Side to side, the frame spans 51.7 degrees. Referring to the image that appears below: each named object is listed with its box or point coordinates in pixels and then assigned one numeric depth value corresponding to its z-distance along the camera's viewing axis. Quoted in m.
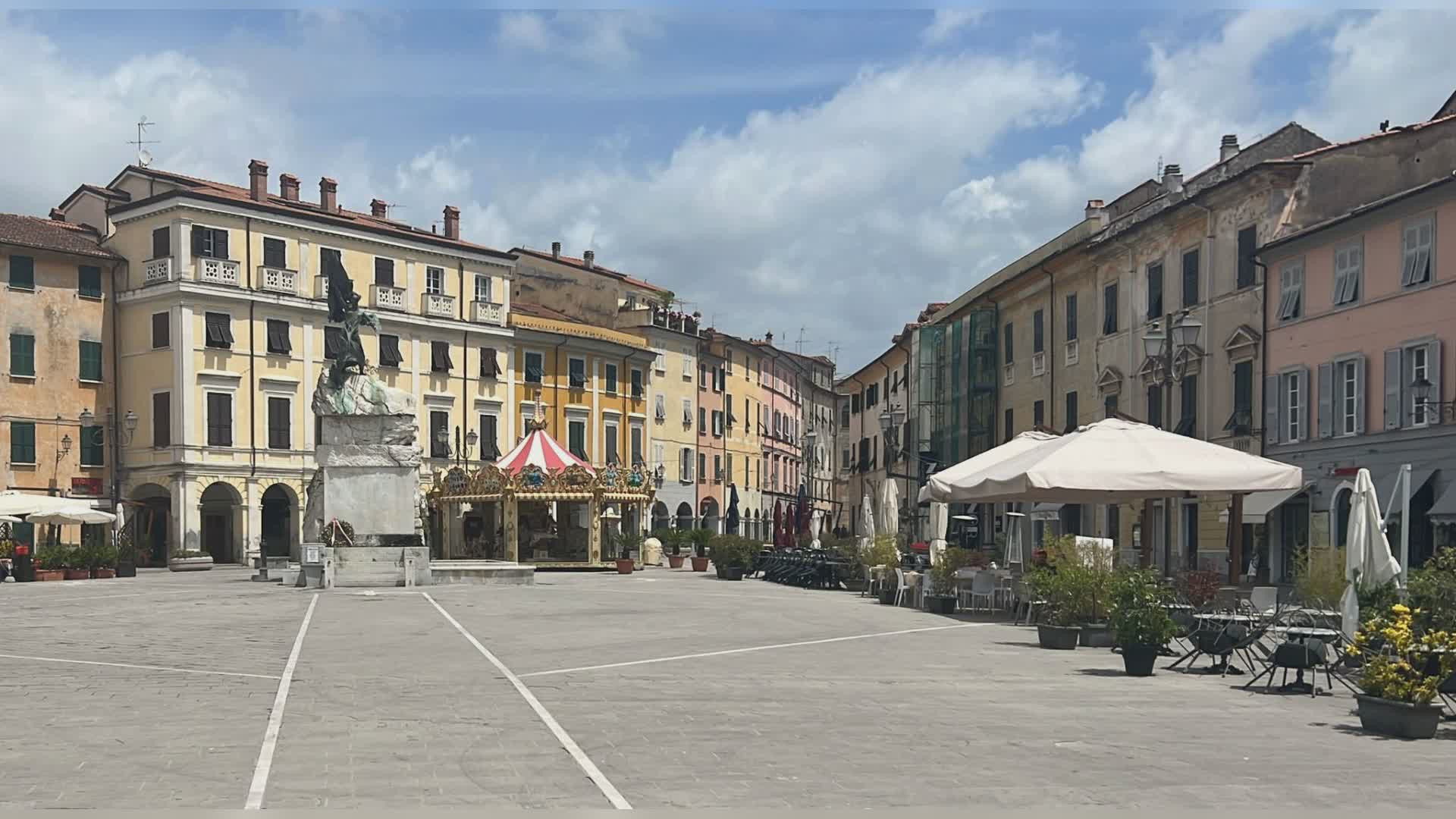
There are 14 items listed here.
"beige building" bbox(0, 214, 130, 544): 52.50
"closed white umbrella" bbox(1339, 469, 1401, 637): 14.75
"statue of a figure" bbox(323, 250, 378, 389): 36.38
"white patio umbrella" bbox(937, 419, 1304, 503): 19.98
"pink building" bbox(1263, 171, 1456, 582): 28.92
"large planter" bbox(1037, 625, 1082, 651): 18.42
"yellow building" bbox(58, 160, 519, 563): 54.44
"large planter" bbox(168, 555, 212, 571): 49.81
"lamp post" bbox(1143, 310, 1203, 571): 22.05
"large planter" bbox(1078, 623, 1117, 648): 18.81
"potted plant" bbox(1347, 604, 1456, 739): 11.13
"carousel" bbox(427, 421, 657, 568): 47.12
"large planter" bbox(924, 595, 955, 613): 25.73
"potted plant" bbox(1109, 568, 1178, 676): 15.12
